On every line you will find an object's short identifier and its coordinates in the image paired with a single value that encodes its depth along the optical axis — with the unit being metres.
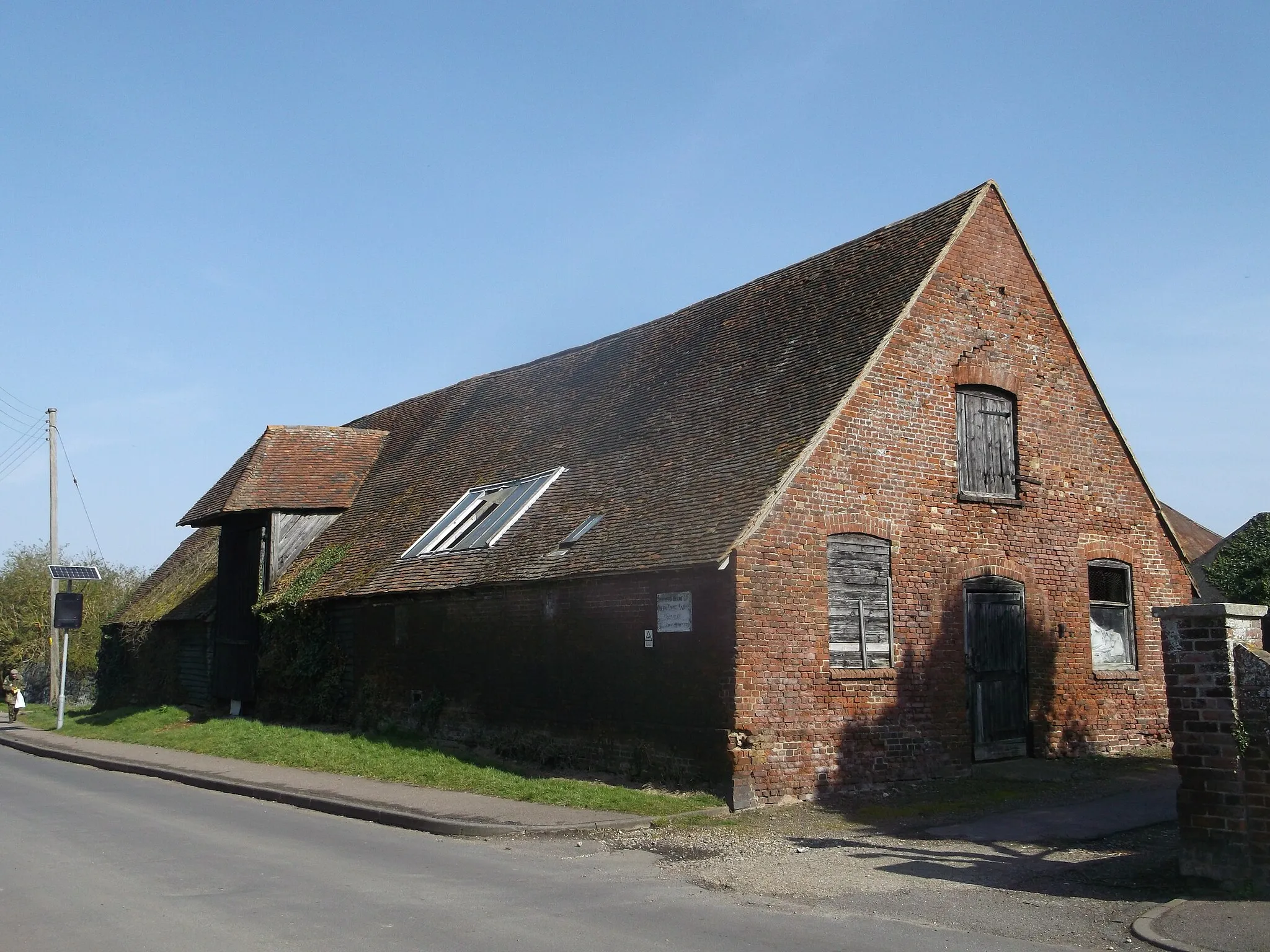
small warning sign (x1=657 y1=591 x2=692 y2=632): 13.46
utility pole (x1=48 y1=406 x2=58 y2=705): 32.16
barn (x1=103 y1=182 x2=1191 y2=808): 13.39
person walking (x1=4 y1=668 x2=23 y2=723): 32.48
